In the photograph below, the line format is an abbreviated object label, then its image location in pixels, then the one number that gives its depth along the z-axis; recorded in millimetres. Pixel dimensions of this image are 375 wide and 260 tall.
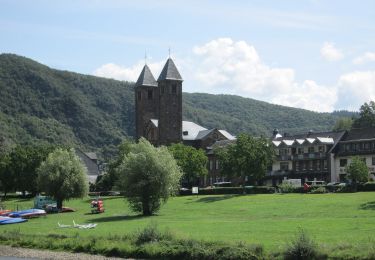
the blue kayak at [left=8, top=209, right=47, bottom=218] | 63094
